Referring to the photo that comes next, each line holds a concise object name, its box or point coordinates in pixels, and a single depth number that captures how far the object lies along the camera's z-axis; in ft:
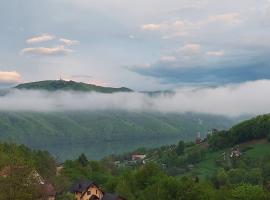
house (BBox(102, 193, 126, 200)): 267.39
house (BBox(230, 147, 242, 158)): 645.63
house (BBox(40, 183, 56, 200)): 161.55
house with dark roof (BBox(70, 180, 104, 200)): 329.11
